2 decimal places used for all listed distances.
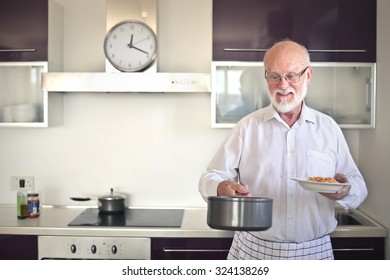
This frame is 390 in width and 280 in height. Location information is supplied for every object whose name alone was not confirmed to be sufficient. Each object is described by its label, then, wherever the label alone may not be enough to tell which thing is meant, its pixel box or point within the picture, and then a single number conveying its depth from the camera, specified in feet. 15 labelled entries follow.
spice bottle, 5.19
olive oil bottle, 5.16
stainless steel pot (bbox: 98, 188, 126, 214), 5.33
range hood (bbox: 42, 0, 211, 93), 4.89
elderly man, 3.67
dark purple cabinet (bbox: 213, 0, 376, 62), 4.97
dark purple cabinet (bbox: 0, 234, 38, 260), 4.78
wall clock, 5.20
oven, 4.71
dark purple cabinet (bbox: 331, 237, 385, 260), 4.63
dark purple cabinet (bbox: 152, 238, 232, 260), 4.72
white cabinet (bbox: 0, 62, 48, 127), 5.23
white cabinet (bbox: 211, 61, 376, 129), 4.99
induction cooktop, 4.89
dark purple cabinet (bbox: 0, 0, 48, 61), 5.17
